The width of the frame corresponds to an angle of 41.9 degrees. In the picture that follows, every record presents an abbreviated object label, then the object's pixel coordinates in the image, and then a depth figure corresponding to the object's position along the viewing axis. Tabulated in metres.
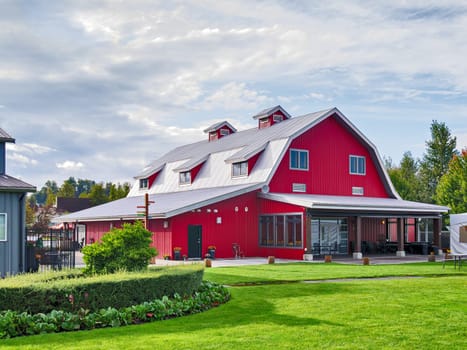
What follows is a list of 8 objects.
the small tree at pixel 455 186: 56.78
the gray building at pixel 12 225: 19.58
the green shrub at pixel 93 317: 10.50
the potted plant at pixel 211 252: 31.86
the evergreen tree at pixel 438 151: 72.56
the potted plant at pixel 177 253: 31.20
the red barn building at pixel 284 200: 31.61
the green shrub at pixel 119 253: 14.16
